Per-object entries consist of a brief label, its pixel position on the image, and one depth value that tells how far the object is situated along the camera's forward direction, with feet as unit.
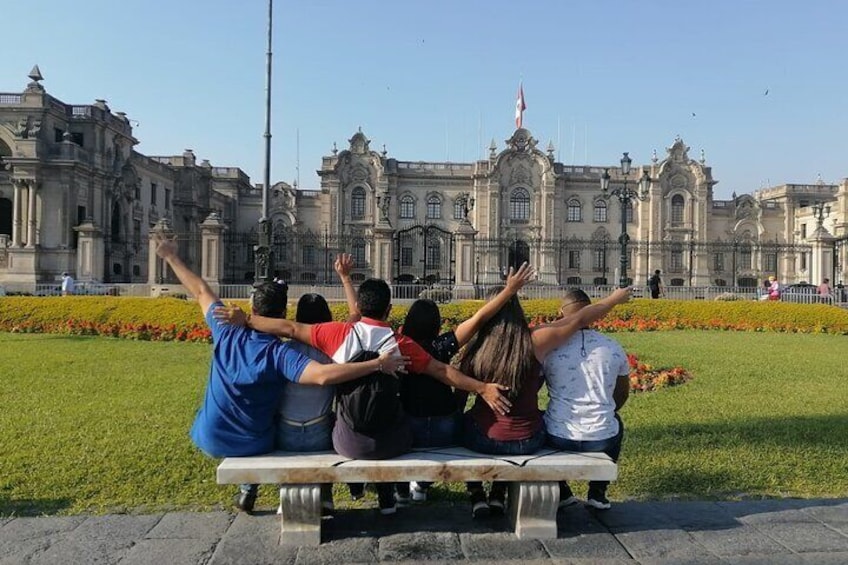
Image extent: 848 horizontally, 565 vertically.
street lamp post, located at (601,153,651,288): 66.99
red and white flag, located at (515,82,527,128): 166.61
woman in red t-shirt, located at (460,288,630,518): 13.10
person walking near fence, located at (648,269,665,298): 68.90
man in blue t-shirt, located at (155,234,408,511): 12.27
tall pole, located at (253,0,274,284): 58.34
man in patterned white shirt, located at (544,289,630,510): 13.52
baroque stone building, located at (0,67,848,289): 142.00
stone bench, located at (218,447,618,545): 12.02
